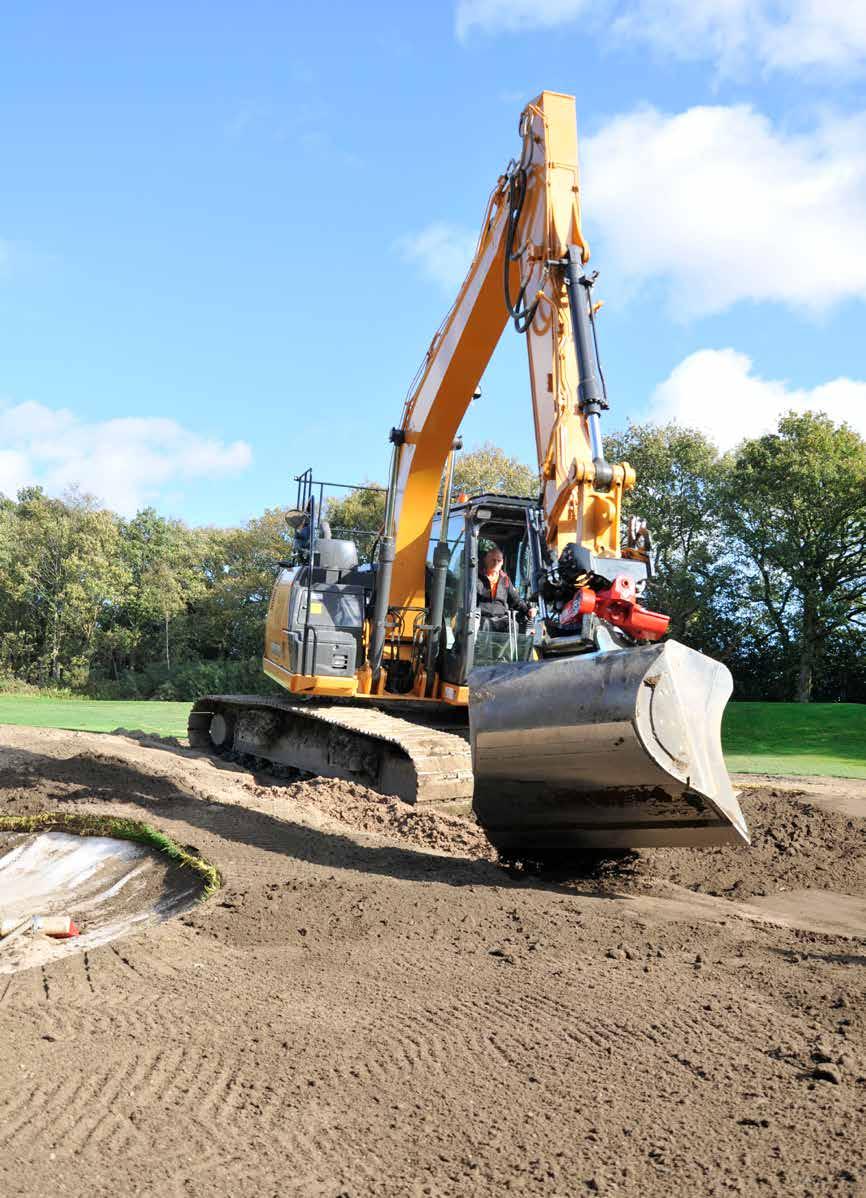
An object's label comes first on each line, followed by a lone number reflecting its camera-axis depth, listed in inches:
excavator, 218.7
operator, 382.6
